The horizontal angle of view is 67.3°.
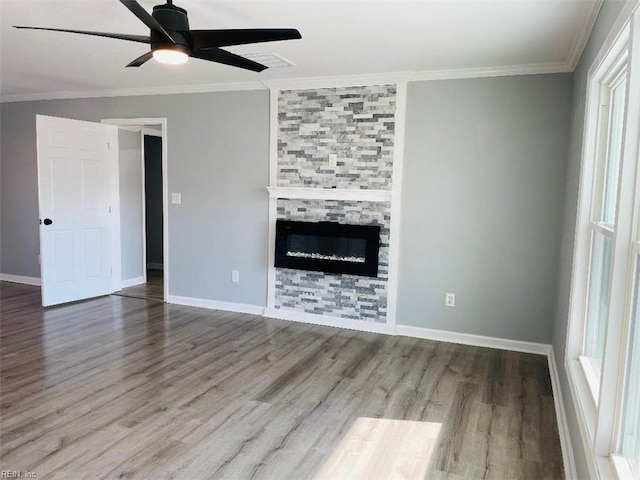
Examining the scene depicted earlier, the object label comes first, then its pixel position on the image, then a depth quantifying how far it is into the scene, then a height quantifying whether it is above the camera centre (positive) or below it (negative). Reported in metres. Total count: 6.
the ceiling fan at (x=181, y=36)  2.33 +0.76
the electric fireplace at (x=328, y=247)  4.44 -0.52
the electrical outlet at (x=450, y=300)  4.24 -0.92
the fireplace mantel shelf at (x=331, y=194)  4.36 -0.01
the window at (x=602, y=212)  2.34 -0.06
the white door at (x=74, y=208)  5.03 -0.24
